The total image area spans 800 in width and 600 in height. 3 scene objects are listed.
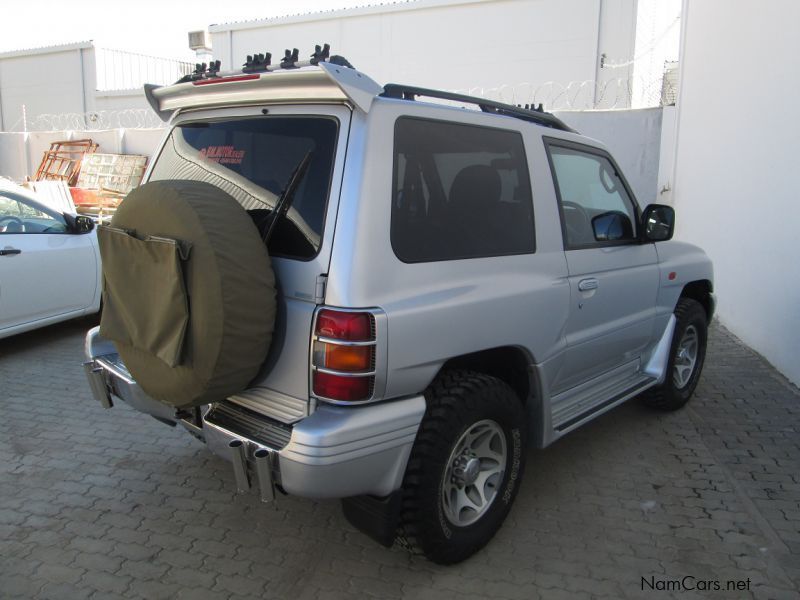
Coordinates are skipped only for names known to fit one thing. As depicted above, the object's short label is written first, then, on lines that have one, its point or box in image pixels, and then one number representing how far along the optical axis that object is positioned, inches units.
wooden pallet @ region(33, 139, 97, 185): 705.6
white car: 215.2
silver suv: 90.8
